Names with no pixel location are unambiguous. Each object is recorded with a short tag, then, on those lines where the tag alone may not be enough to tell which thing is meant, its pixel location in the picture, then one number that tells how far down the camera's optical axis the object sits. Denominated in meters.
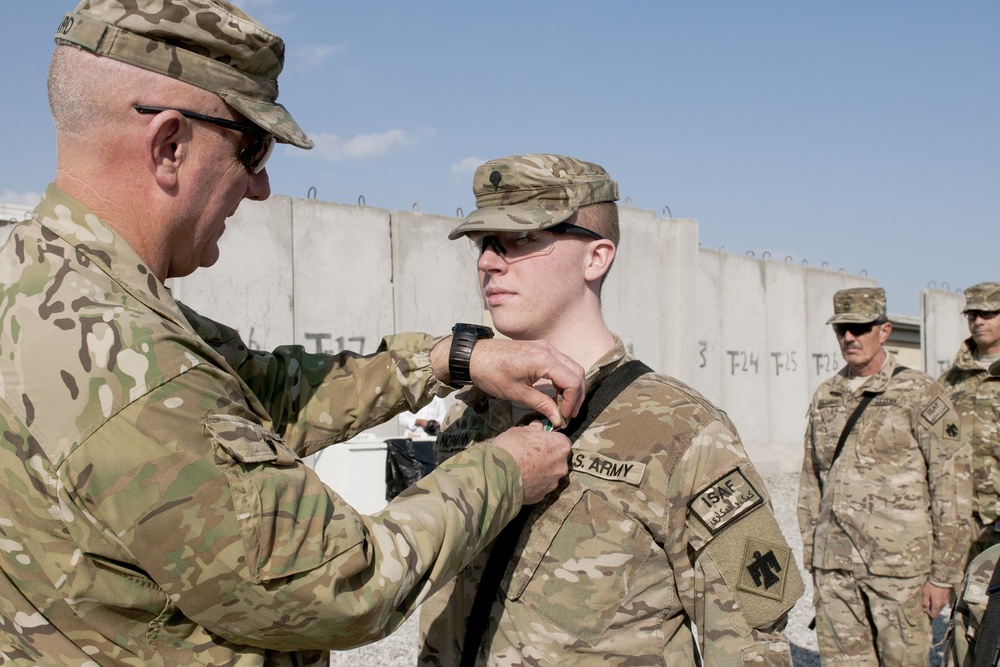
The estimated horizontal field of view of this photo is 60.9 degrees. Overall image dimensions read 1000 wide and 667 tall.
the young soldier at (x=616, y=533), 2.03
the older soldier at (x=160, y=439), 1.39
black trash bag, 8.40
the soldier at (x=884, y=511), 5.10
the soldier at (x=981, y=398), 6.20
